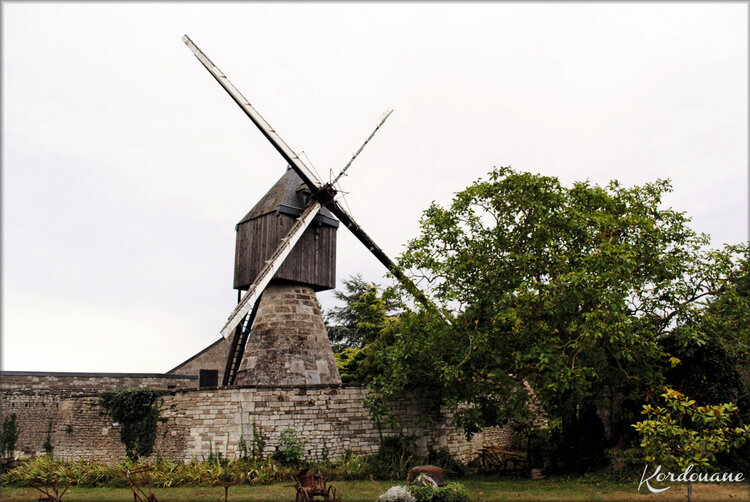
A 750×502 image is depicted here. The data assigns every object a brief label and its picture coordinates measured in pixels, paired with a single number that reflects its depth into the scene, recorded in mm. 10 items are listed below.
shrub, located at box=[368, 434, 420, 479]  13344
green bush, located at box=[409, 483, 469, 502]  9688
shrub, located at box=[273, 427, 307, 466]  13297
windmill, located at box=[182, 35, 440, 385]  16125
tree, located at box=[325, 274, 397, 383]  21136
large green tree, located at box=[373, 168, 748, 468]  11859
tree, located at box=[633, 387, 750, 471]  7695
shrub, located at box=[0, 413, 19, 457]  15828
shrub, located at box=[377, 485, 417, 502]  9461
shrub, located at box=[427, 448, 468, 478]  14430
